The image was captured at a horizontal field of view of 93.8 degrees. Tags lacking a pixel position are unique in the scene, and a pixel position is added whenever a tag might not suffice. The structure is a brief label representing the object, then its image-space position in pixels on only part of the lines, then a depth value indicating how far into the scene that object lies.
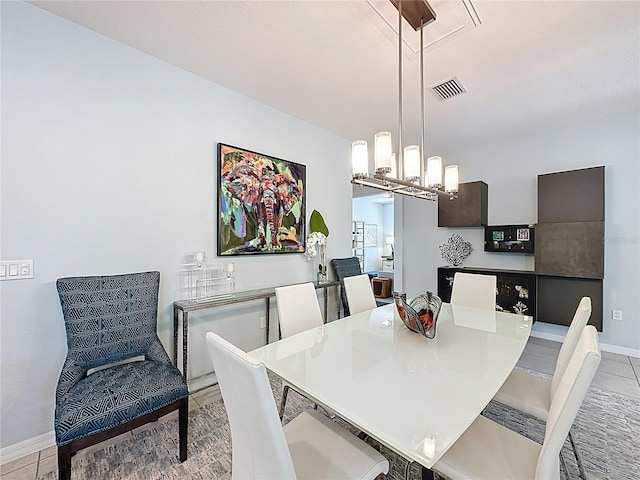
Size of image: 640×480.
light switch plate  1.78
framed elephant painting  2.80
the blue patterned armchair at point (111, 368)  1.46
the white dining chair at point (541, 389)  1.56
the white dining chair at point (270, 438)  0.90
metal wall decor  4.56
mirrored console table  2.26
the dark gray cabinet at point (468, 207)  4.25
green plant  3.62
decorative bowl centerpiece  1.79
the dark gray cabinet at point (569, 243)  3.38
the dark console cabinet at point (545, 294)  3.43
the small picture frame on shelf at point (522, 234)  3.99
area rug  1.66
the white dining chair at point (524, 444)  0.96
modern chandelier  1.82
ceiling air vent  2.66
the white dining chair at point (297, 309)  2.13
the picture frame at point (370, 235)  9.98
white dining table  0.99
